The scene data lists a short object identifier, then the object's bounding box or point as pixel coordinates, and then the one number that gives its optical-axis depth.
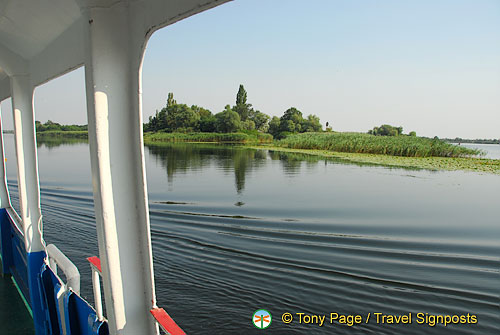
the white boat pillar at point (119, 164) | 1.09
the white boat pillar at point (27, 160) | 2.25
